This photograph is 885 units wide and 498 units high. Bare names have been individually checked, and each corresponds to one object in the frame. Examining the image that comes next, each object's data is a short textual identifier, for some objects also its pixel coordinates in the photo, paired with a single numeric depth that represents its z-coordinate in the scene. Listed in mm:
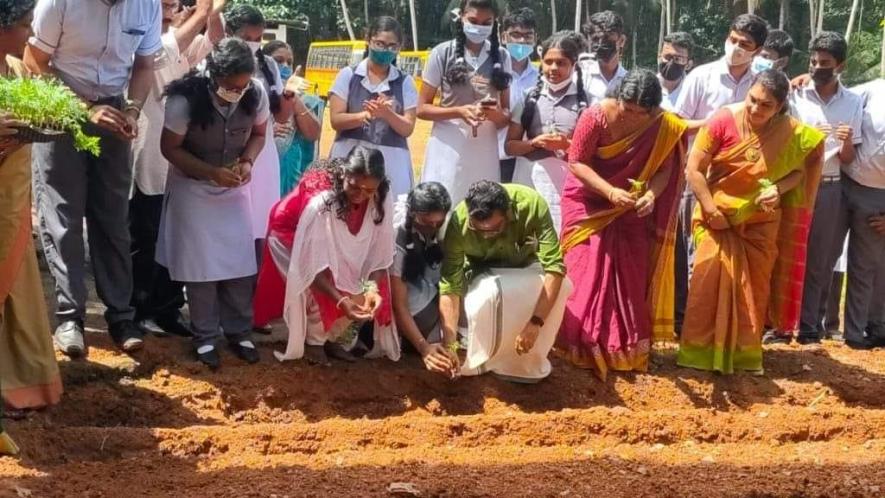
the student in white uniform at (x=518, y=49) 7070
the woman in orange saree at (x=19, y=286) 4359
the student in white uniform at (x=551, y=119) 6602
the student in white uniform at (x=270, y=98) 6375
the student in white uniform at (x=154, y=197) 6172
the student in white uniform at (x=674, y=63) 7820
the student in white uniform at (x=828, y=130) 7031
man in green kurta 5988
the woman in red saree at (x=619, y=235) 6266
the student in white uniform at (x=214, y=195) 5598
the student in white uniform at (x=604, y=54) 7141
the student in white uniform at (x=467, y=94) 6754
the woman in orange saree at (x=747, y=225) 6387
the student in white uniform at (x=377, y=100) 6598
